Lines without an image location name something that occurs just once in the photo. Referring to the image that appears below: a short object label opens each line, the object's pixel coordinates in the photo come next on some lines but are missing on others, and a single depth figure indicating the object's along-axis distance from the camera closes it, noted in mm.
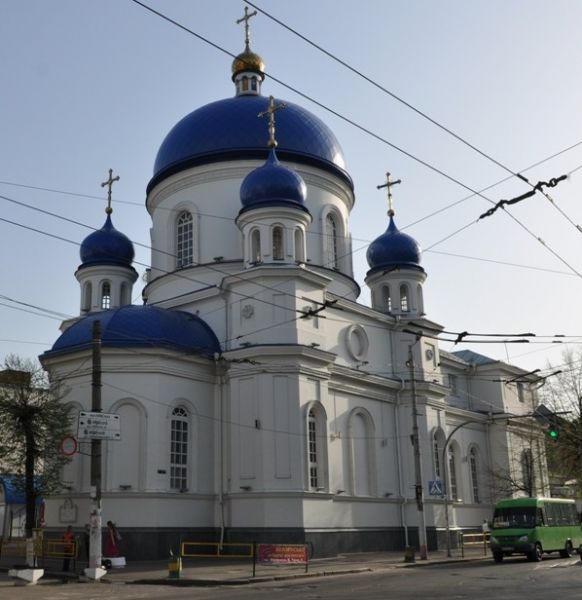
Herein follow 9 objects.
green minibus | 22859
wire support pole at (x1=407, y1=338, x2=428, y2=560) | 23406
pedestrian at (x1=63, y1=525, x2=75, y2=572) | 19359
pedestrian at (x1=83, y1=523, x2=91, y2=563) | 21995
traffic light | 25212
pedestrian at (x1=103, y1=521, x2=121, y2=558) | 20625
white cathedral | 24141
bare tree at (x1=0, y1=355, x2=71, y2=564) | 23359
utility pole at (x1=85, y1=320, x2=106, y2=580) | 17672
